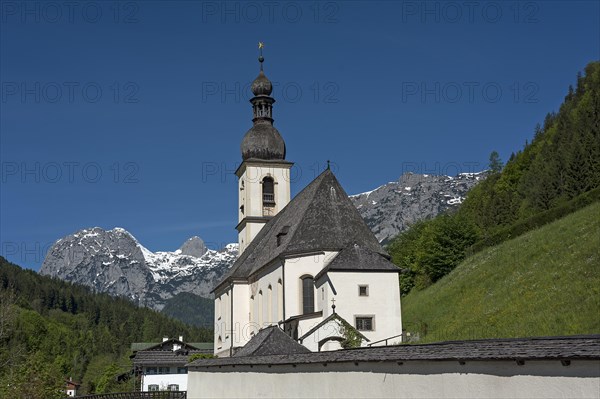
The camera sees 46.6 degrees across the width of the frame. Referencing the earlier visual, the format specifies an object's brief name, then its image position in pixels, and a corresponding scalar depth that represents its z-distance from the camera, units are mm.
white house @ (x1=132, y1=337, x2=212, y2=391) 69875
